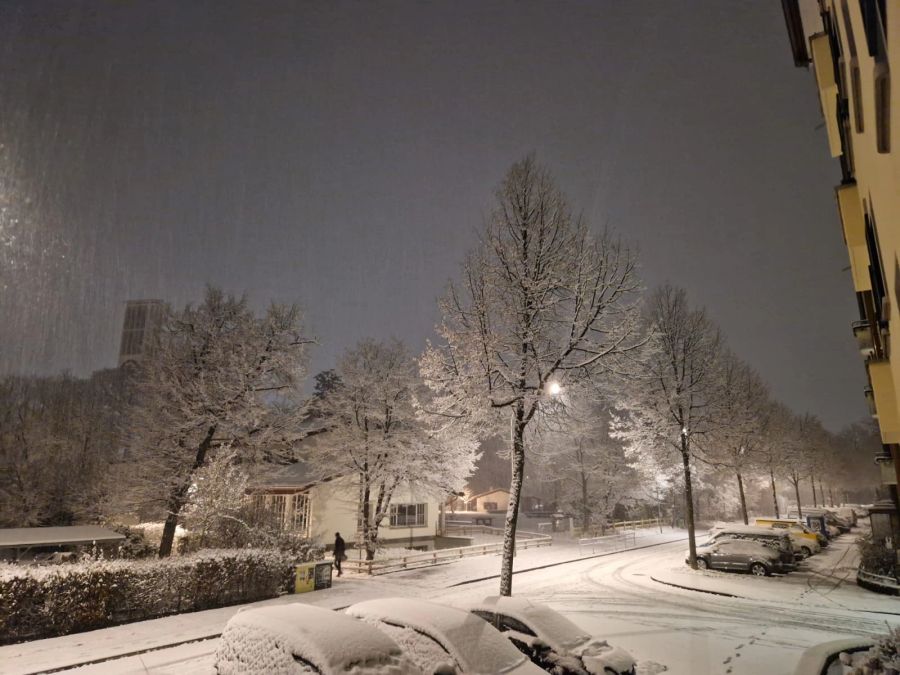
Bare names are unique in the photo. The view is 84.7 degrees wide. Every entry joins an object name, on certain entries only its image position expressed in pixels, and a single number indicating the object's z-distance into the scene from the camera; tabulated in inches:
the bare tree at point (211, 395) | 759.1
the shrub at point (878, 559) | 713.3
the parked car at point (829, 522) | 1332.4
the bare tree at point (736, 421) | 941.2
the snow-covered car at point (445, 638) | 269.0
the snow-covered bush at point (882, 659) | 268.9
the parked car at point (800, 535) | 1011.3
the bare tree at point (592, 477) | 1614.2
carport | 709.3
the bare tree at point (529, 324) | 524.4
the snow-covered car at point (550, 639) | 312.0
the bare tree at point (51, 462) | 1021.8
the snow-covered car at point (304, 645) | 233.6
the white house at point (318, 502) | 1081.4
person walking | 856.9
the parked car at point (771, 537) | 832.1
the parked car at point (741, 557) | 808.3
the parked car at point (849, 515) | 1832.4
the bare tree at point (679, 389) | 862.5
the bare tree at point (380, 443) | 1019.3
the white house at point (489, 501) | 3092.5
